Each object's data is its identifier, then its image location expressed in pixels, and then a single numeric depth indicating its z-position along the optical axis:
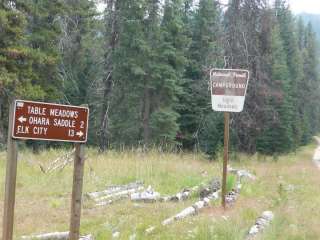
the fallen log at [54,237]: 6.20
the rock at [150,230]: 6.53
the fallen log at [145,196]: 8.88
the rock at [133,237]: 6.15
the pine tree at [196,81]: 32.22
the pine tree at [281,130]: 37.62
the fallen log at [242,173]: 12.44
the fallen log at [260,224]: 6.46
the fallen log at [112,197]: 8.70
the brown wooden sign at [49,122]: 4.53
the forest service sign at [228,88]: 8.51
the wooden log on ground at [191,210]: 7.20
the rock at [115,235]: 6.33
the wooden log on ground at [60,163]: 11.54
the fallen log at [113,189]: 9.19
